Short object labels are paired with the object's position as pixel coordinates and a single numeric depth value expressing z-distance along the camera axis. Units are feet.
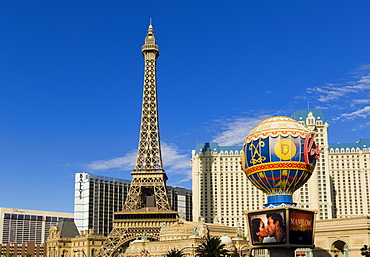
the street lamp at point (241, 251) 358.10
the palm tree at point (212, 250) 229.86
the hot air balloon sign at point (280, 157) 236.22
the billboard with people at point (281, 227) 232.94
